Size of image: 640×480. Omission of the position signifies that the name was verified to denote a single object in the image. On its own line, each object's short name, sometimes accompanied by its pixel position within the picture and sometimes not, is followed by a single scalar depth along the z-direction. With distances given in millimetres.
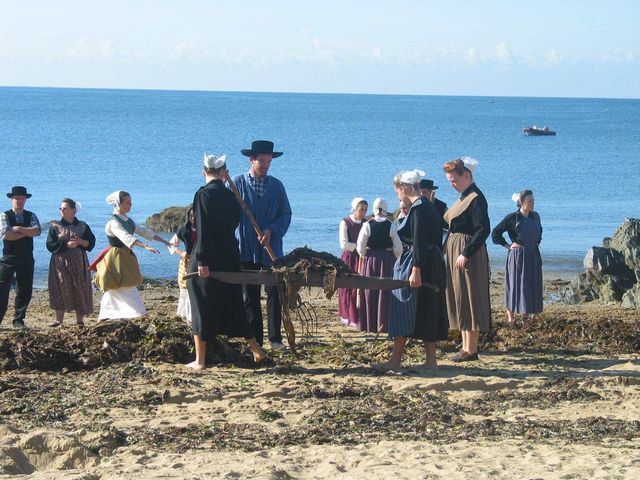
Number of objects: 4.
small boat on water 92812
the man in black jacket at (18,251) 12945
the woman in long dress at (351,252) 12641
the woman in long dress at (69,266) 13062
